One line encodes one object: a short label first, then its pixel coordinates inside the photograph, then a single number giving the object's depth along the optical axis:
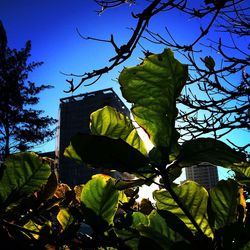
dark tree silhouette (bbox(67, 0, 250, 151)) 1.33
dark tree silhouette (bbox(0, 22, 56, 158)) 19.28
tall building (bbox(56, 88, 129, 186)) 49.12
